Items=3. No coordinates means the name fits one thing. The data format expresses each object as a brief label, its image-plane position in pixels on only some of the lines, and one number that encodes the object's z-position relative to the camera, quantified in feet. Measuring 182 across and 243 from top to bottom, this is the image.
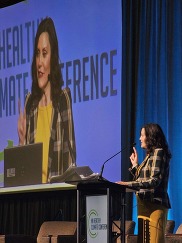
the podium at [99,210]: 26.44
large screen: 44.57
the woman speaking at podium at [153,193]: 27.04
